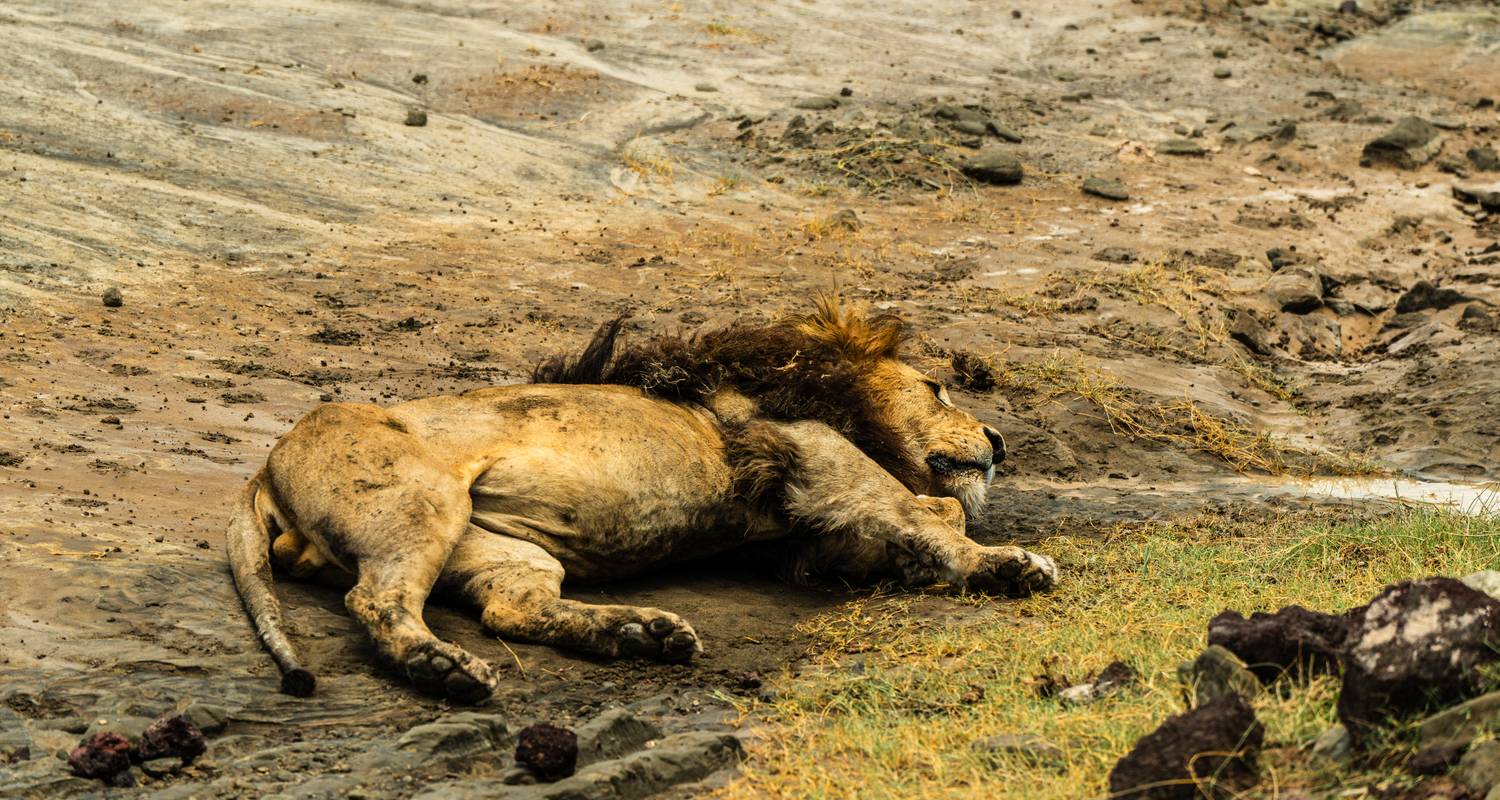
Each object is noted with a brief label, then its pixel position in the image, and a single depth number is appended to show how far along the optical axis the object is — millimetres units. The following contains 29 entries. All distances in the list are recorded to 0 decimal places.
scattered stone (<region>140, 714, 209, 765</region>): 8914
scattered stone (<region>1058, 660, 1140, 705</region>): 9492
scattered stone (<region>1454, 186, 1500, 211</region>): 31937
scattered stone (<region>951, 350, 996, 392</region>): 19844
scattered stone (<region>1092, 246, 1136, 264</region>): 26500
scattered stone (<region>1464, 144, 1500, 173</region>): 34625
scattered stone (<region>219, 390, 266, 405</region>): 16875
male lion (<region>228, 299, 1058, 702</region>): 11234
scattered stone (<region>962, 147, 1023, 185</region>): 31414
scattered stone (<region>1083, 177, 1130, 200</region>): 31094
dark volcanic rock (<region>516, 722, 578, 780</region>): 8859
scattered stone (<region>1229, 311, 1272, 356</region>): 23297
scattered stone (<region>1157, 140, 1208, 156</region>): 34719
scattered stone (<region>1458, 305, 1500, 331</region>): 23437
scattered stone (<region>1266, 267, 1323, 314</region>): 25219
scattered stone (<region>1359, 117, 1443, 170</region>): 34469
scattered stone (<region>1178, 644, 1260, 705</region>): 8547
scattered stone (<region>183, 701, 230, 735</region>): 9352
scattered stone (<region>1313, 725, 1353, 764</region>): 7820
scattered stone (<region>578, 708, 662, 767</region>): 9375
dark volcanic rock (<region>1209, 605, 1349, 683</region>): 8781
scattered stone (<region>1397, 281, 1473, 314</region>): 25125
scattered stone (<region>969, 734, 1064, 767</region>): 8562
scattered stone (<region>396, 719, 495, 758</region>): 9242
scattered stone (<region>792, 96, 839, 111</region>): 35031
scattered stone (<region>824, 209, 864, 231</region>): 27641
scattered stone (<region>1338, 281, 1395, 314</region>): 26156
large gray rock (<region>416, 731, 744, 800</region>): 8664
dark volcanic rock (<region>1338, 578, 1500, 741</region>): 7770
